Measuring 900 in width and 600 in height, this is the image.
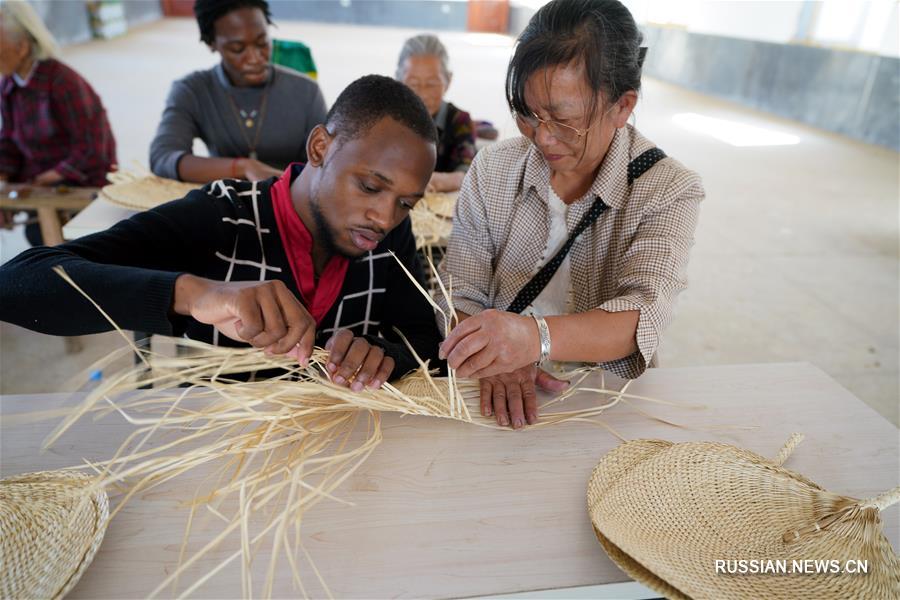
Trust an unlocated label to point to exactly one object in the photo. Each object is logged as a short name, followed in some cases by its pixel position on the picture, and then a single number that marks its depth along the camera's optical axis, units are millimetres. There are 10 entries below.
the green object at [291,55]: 3270
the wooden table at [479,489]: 799
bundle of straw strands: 842
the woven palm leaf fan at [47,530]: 720
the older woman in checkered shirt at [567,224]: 1103
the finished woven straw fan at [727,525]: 782
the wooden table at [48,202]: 2498
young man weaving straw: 959
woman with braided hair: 2274
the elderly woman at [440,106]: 2541
